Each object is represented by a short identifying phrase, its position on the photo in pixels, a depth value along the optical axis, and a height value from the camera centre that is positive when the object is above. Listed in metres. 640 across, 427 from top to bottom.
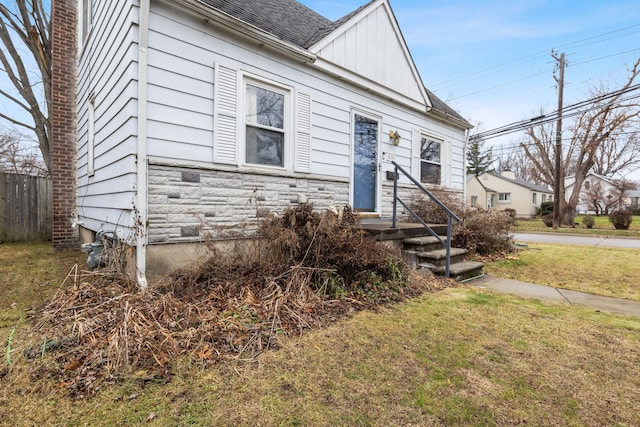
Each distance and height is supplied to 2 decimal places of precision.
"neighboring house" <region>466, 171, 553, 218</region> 33.03 +1.69
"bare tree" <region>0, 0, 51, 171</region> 8.75 +4.43
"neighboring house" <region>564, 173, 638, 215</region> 29.54 +1.24
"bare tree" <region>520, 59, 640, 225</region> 17.09 +4.72
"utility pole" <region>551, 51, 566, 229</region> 17.16 +3.08
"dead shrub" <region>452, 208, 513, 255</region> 6.77 -0.51
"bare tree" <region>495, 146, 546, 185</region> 42.59 +6.39
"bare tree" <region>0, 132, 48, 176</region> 14.01 +2.09
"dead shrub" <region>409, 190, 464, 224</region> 6.93 +0.01
